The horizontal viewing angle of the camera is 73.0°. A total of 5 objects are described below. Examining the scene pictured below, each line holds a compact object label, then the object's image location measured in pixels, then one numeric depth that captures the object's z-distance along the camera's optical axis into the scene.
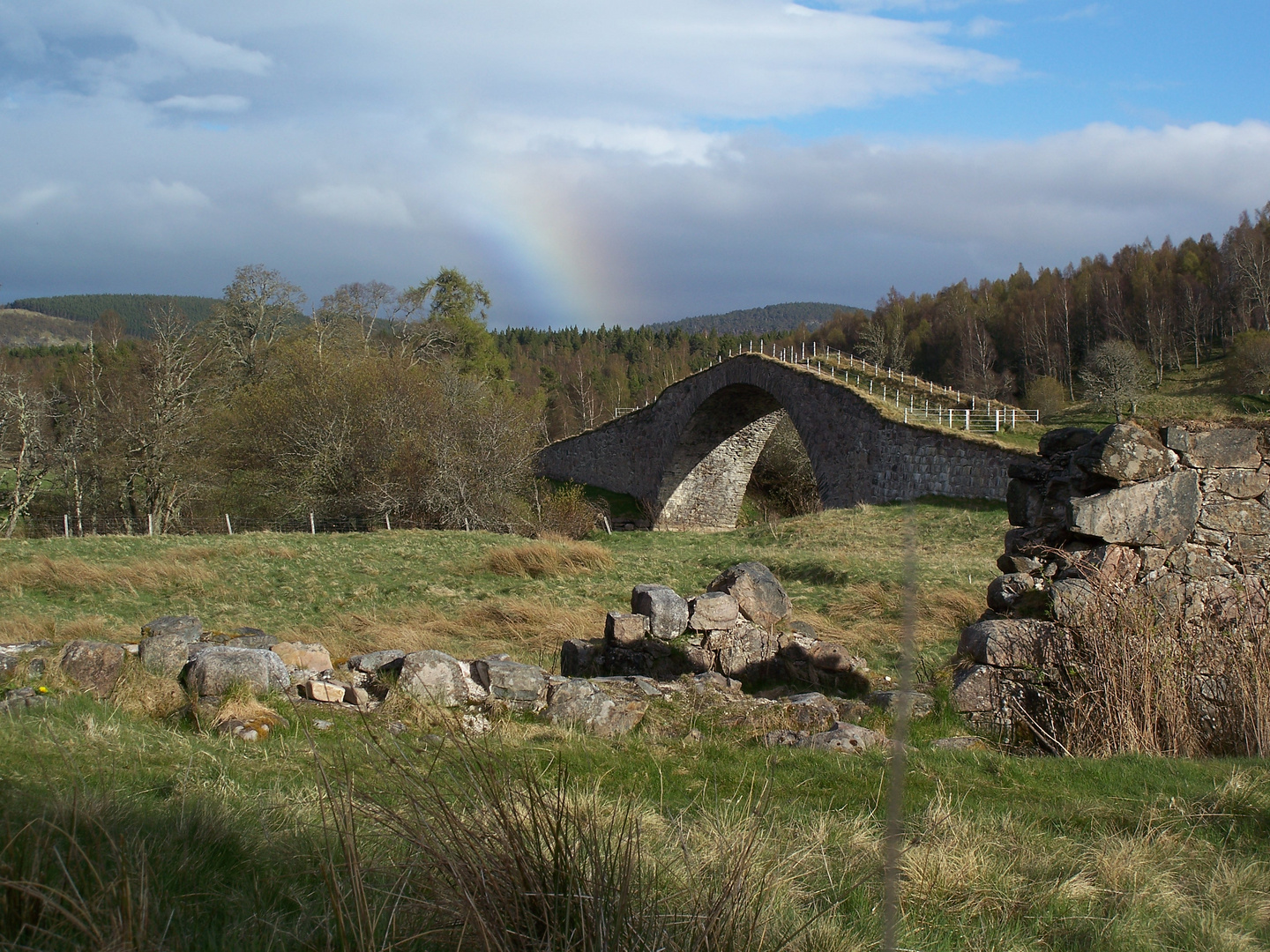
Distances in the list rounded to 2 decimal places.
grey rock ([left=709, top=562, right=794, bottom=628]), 8.76
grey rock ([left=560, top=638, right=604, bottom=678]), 8.23
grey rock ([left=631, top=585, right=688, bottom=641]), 8.17
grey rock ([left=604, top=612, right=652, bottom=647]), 8.06
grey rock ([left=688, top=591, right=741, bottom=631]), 8.37
